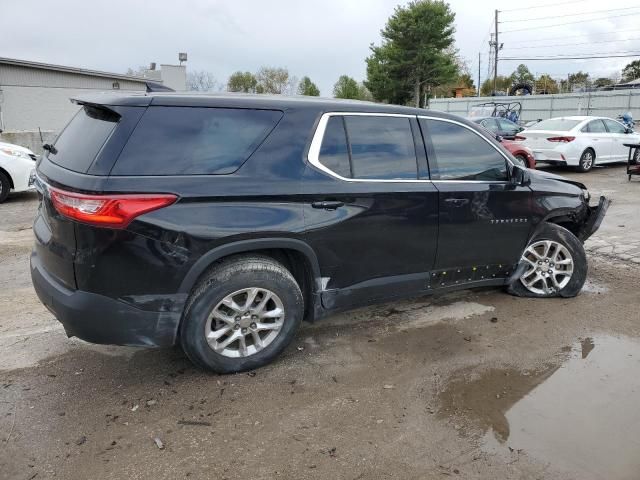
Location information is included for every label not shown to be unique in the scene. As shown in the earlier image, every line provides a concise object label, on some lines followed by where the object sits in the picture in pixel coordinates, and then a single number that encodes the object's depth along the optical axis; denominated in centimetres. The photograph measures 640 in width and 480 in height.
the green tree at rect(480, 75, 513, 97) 6932
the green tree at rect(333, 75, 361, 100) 4923
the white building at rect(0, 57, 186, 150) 2327
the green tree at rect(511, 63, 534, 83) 7842
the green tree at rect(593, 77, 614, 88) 7218
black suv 303
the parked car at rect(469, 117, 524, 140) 1621
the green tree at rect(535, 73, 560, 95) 6995
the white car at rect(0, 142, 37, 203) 975
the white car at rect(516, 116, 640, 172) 1422
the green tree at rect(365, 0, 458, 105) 4094
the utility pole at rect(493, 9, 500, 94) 5730
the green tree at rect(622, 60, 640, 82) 7744
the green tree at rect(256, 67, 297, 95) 4975
